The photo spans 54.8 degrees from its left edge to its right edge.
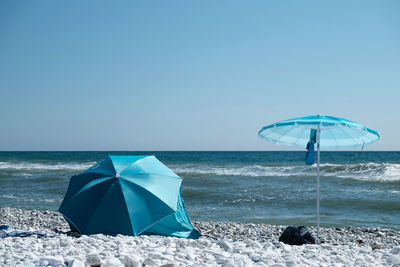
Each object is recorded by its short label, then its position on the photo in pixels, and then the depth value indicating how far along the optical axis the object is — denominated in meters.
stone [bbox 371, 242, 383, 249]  6.47
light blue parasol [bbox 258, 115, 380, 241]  6.07
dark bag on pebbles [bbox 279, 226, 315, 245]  6.36
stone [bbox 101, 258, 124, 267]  3.83
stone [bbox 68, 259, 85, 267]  3.75
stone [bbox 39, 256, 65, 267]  3.87
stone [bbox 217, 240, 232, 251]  5.24
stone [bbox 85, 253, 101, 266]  3.94
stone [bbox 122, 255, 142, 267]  3.93
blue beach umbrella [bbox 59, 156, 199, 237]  6.55
